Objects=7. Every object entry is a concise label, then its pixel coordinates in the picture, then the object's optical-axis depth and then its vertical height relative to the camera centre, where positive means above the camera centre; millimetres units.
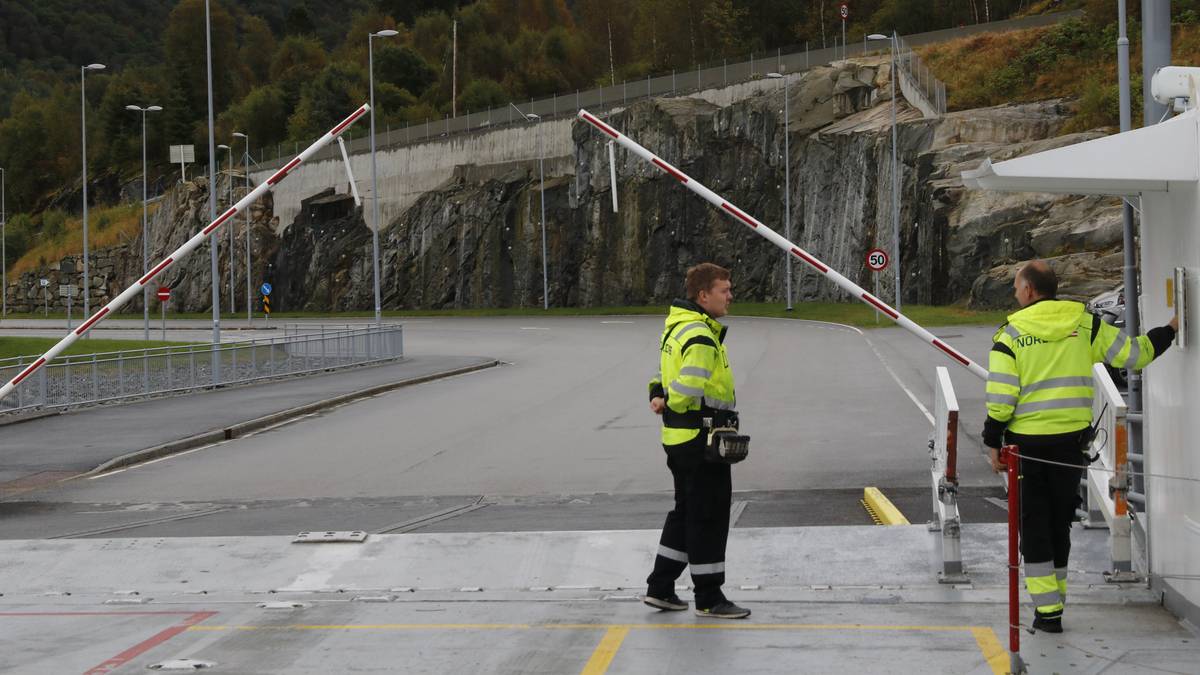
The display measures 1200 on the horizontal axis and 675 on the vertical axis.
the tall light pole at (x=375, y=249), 47644 +1971
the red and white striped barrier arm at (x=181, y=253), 13125 +541
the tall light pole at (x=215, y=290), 28352 +448
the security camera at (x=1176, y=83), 6883 +1009
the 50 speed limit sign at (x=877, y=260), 50969 +1222
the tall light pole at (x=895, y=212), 55656 +3280
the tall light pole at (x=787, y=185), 64381 +5338
